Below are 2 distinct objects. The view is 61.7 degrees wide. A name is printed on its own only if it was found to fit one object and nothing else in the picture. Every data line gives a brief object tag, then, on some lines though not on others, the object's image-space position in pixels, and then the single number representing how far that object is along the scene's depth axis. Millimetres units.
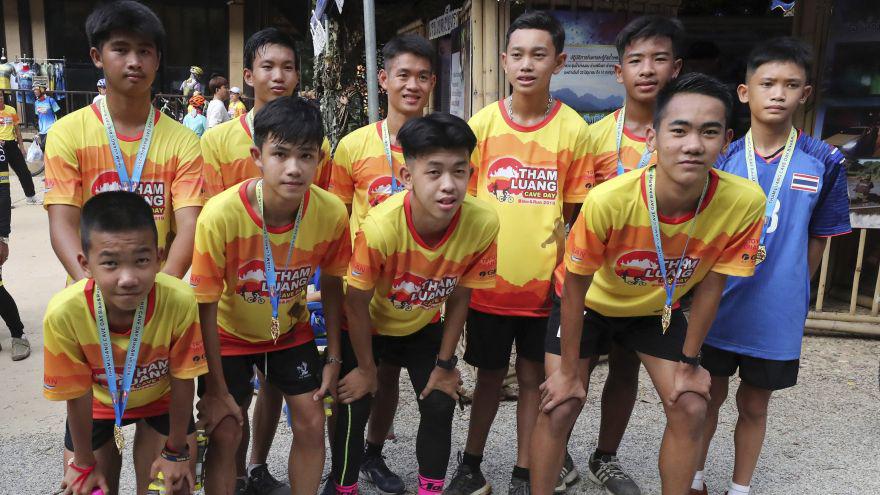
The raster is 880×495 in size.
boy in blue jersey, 3197
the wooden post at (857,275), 5568
